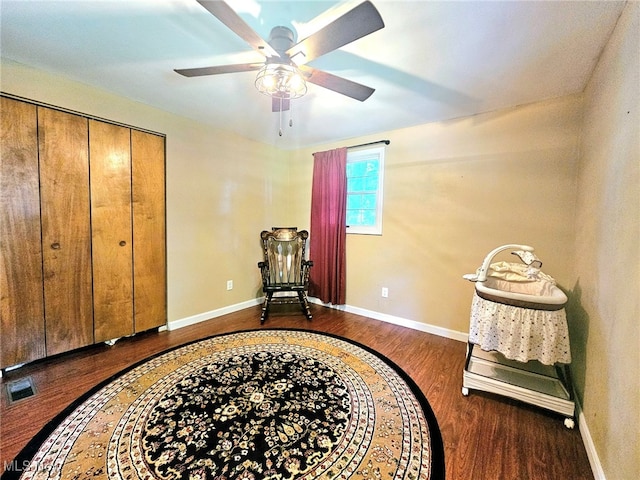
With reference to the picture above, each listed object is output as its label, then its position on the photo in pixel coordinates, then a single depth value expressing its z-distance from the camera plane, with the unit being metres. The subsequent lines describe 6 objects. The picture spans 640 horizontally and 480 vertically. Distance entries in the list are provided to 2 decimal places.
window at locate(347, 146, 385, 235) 3.08
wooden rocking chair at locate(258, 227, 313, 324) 3.05
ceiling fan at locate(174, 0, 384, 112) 1.03
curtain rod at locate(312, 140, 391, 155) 2.92
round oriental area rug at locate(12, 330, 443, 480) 1.17
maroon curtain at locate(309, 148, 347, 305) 3.27
